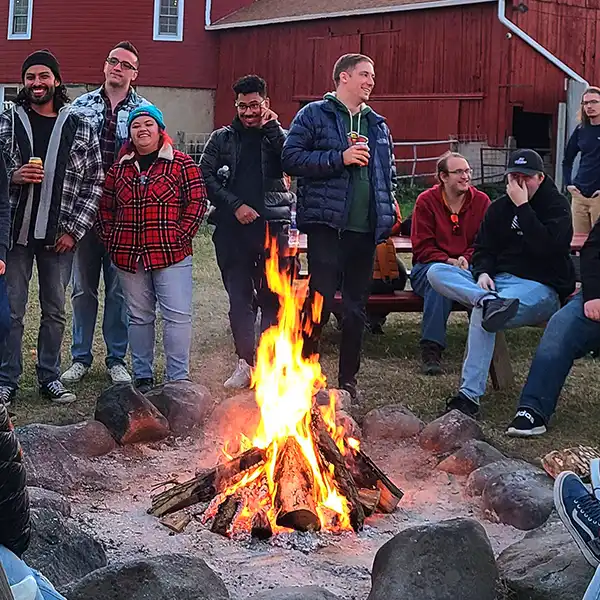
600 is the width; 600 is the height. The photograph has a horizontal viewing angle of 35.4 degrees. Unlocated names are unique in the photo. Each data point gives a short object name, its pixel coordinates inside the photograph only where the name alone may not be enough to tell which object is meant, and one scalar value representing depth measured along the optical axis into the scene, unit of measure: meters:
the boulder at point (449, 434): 5.15
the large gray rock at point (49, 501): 3.93
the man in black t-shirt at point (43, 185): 5.85
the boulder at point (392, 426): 5.39
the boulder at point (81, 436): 4.77
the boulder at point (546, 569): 3.19
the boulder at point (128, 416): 5.13
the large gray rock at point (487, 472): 4.50
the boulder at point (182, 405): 5.46
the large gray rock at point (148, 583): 3.00
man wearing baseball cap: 5.87
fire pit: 4.07
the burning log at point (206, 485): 4.25
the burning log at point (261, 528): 3.97
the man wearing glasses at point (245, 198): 6.38
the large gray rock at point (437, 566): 3.18
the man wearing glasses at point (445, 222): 7.33
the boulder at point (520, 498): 4.12
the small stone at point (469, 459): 4.82
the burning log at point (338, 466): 4.12
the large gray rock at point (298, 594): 3.05
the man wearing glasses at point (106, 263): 6.36
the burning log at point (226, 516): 4.04
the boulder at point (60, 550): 3.33
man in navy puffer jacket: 5.89
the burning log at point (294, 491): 4.01
